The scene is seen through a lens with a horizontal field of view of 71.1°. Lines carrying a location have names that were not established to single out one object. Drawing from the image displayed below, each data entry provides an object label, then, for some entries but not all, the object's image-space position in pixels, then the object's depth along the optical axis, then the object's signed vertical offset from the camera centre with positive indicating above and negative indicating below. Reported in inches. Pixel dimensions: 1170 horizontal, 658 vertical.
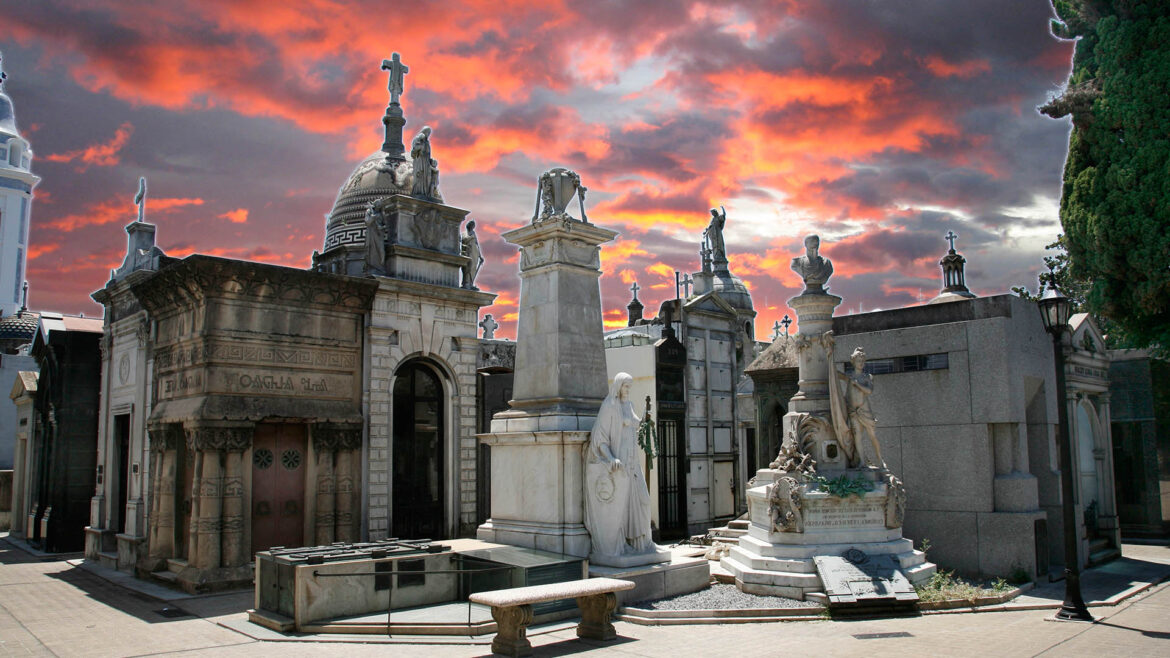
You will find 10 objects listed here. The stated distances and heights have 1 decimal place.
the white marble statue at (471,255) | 673.6 +137.7
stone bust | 522.0 +94.0
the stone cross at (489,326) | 901.0 +104.1
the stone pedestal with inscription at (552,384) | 418.6 +19.0
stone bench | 312.3 -74.6
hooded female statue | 408.2 -32.7
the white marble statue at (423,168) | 658.2 +204.1
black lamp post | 398.6 -30.7
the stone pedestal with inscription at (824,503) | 426.0 -48.8
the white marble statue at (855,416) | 492.4 +0.2
